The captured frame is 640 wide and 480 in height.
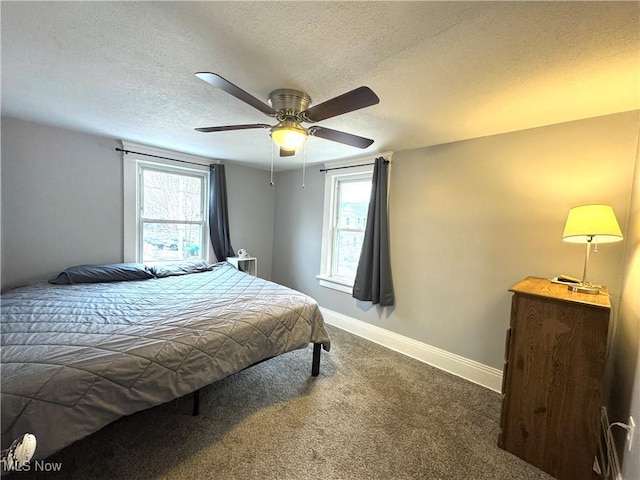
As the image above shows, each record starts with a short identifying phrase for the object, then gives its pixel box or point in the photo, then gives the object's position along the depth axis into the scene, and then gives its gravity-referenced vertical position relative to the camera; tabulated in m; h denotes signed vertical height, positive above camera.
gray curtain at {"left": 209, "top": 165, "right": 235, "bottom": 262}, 3.64 +0.09
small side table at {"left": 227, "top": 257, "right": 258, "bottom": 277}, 3.74 -0.65
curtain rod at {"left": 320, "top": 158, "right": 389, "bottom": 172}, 2.96 +0.75
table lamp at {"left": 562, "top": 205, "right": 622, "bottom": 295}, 1.50 +0.04
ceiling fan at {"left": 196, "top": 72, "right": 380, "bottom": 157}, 1.30 +0.64
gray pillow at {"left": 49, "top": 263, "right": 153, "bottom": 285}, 2.49 -0.59
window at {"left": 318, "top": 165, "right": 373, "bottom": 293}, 3.42 +0.00
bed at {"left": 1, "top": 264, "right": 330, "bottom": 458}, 1.10 -0.70
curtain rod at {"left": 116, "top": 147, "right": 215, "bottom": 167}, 2.92 +0.74
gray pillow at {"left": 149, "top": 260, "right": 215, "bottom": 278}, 2.94 -0.60
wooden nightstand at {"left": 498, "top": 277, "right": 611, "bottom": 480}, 1.40 -0.84
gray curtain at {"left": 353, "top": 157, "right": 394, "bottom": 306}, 2.95 -0.25
